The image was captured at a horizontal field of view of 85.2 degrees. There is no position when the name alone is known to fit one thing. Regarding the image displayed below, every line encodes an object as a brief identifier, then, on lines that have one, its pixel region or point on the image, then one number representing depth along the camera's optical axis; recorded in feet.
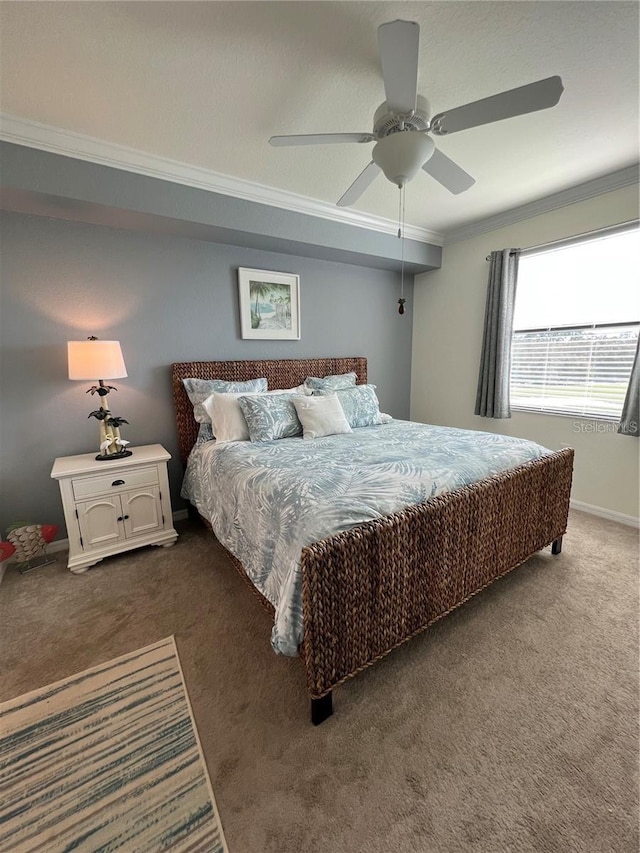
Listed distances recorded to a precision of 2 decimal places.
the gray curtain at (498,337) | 10.51
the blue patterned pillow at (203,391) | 9.16
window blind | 8.99
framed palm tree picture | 10.22
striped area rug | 3.30
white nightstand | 7.36
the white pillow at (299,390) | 10.05
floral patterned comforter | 4.47
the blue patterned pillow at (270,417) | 8.34
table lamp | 7.36
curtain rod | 8.30
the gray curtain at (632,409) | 8.43
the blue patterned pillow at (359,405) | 9.89
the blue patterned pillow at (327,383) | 10.69
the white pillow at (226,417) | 8.48
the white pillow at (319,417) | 8.75
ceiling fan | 3.84
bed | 4.11
